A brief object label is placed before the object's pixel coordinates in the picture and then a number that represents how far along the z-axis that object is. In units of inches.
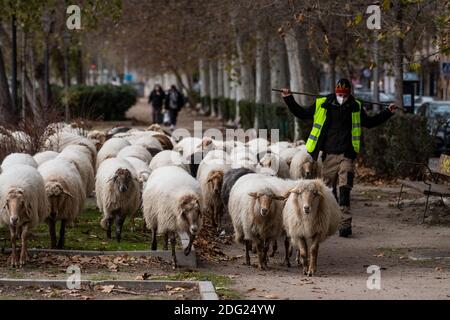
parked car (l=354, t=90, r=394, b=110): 1635.1
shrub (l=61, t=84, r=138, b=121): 1989.4
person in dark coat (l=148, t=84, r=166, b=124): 1892.2
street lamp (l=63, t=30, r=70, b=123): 1430.1
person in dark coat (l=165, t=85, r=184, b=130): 1787.6
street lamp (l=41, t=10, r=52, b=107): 1405.0
